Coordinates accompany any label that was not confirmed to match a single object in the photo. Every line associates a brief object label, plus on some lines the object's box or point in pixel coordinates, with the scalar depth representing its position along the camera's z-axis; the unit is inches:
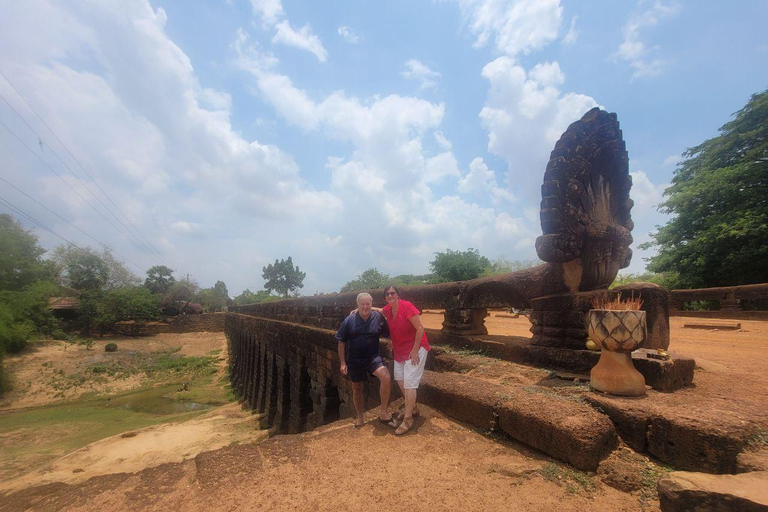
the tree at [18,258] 907.4
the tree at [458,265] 991.0
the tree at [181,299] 1523.4
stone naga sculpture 136.7
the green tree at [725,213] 550.6
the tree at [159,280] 1816.4
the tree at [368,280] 1833.2
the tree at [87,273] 1417.3
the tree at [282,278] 2598.4
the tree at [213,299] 1910.3
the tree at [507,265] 1712.4
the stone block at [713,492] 49.5
